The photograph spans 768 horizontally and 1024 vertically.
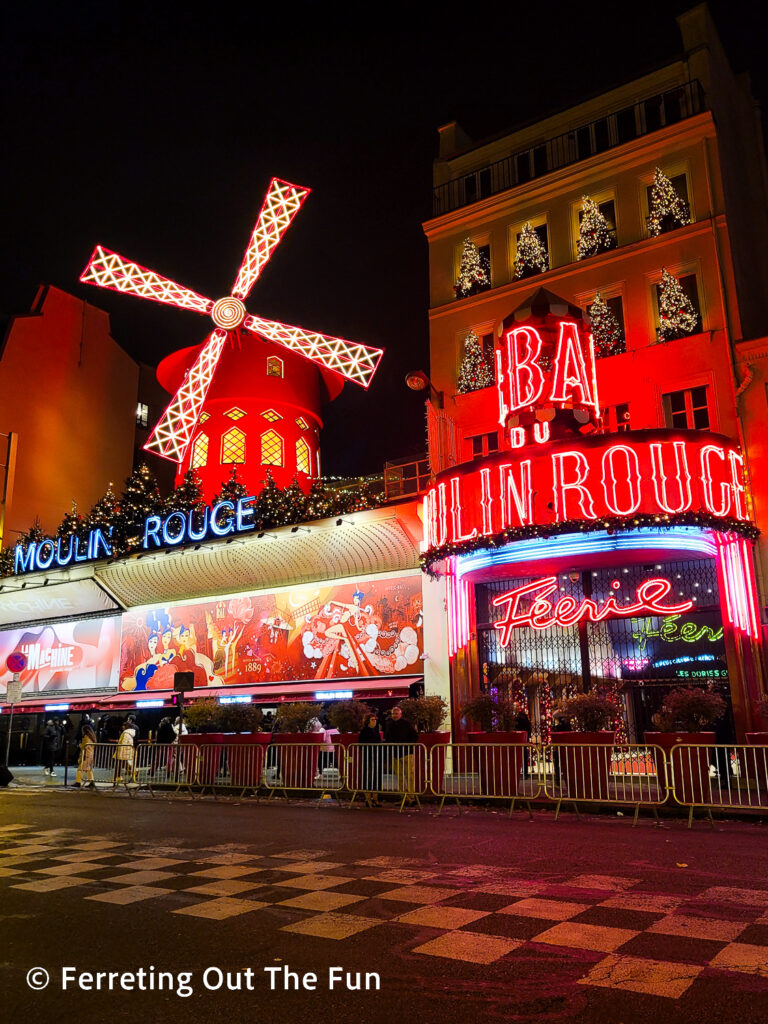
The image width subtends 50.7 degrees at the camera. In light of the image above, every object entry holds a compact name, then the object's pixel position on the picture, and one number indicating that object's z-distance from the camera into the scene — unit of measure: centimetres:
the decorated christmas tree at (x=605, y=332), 1769
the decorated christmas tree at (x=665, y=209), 1766
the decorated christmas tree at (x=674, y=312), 1692
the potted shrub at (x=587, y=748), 1119
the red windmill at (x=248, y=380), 2511
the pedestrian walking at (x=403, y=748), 1248
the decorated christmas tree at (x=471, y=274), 2020
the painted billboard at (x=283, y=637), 1936
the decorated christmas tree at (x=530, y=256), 1941
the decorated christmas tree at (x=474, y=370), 1927
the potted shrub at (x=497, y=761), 1184
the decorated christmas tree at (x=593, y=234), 1866
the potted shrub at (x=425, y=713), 1412
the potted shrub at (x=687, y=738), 1053
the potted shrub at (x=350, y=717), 1448
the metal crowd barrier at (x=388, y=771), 1252
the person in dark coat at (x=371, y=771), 1278
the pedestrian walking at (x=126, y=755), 1588
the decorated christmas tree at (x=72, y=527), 2505
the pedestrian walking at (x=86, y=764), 1652
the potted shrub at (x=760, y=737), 1090
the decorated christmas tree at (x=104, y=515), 2459
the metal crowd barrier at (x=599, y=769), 1084
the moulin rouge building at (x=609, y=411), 1466
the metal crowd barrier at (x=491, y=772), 1177
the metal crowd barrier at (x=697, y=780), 1032
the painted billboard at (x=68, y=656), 2559
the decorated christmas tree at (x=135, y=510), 2381
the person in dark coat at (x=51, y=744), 2145
